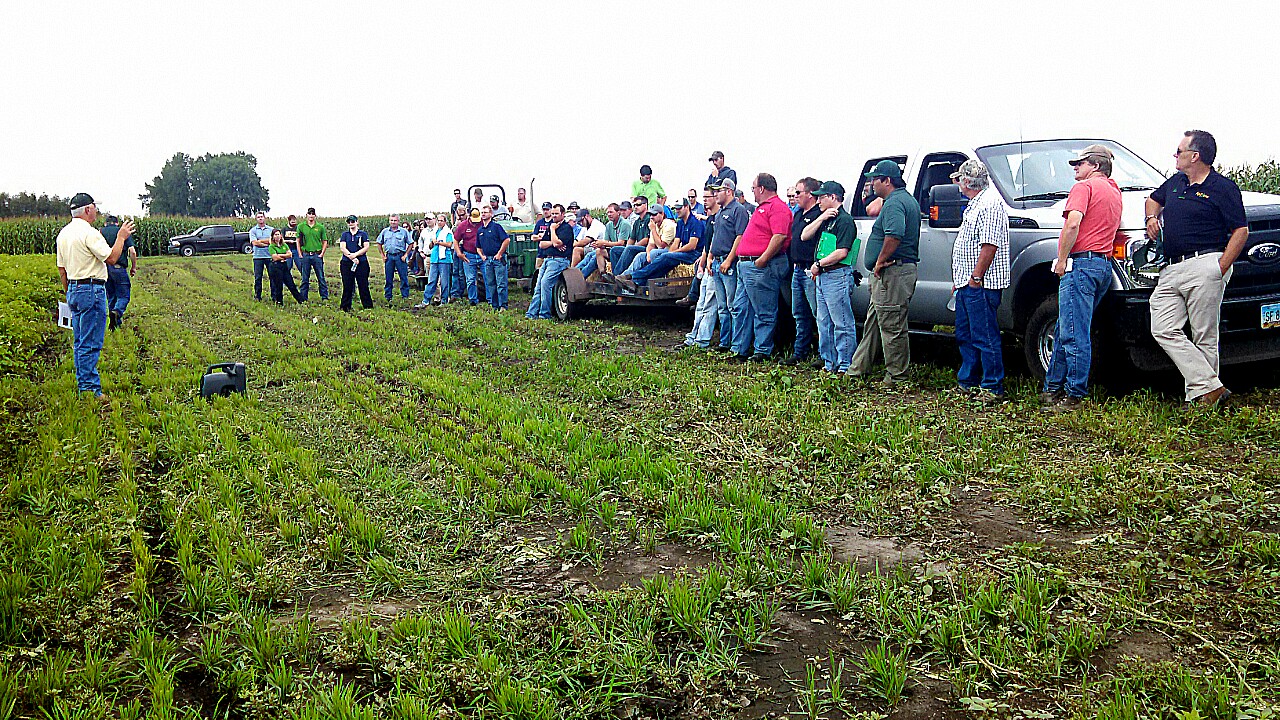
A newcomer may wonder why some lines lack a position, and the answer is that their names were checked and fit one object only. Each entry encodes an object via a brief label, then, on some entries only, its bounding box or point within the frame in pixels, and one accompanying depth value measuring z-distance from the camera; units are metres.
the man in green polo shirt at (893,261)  8.23
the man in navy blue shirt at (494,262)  17.45
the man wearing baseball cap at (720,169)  13.77
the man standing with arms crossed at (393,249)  20.58
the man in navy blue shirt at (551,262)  15.48
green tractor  19.59
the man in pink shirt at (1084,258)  6.93
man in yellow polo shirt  8.91
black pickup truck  50.25
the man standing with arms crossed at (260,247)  19.75
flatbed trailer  12.53
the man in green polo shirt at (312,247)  20.47
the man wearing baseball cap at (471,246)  18.11
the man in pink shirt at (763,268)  10.04
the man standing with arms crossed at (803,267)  9.47
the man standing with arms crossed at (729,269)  10.49
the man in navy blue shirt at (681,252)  12.62
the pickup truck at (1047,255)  6.97
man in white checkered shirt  7.54
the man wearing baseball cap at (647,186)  15.75
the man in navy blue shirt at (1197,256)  6.42
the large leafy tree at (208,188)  106.06
